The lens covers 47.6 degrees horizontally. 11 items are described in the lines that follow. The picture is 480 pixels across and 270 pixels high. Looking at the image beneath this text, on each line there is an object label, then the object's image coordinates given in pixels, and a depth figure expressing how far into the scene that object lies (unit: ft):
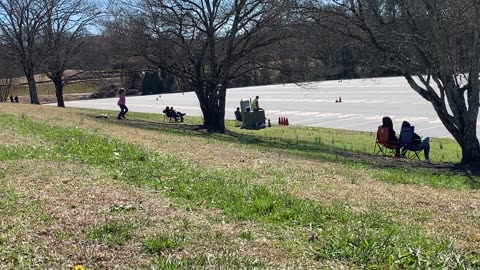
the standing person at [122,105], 89.12
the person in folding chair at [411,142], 53.36
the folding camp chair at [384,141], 55.84
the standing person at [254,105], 98.80
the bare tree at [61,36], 126.72
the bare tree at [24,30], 124.67
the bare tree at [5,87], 186.69
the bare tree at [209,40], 74.54
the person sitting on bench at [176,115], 102.22
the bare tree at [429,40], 48.85
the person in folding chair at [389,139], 55.72
